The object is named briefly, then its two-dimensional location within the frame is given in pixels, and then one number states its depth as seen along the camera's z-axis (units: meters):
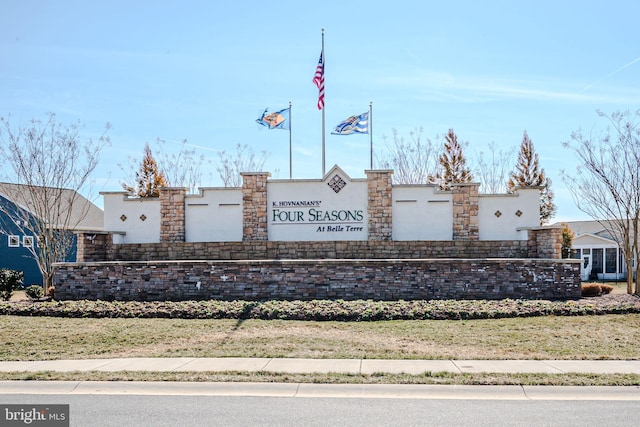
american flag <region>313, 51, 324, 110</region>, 22.20
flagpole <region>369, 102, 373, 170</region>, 23.78
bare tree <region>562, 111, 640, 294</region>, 20.03
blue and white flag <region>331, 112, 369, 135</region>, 22.58
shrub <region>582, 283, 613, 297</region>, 18.47
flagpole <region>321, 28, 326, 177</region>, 21.73
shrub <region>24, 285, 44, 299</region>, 19.36
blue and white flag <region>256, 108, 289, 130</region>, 22.95
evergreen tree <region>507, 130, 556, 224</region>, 37.53
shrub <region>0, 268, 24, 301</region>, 21.00
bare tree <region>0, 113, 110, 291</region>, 22.02
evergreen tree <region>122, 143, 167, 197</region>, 39.41
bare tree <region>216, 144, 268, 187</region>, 37.58
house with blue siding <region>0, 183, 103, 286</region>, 31.97
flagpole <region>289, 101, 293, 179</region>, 22.44
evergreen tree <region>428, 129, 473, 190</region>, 35.78
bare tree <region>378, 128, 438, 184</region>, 34.78
